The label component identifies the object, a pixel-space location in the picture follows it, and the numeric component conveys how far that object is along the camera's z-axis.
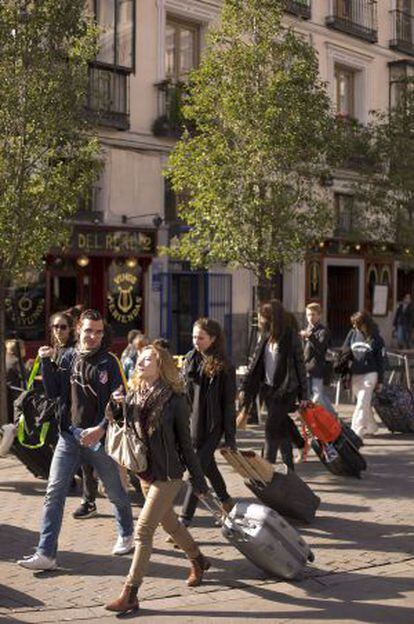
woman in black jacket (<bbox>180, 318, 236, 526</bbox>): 6.96
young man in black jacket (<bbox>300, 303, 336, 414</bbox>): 11.05
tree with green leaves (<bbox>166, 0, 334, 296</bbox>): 14.63
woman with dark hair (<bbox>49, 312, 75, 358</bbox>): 7.68
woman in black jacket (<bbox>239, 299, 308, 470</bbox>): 8.51
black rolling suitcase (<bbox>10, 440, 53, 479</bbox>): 8.73
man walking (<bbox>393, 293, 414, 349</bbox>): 26.00
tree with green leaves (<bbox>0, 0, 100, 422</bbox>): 10.95
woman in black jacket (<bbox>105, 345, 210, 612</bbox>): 5.44
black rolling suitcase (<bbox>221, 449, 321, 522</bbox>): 6.61
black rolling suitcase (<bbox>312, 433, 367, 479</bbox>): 9.09
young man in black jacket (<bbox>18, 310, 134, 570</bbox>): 6.18
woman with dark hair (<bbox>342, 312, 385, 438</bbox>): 11.41
